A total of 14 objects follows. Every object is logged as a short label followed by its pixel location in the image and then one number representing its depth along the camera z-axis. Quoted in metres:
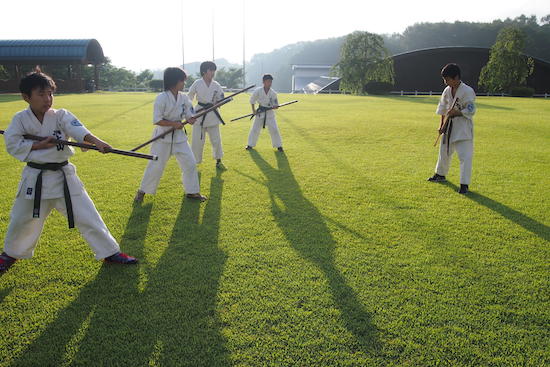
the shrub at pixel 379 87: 39.25
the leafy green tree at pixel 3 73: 35.89
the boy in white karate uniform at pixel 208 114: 6.59
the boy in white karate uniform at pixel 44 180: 2.86
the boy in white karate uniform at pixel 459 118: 5.51
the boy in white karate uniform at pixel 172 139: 4.73
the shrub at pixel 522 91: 36.69
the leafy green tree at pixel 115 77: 52.69
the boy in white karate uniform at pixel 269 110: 8.53
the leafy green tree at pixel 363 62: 39.66
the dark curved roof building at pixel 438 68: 41.88
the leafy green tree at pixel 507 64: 36.34
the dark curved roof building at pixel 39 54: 33.84
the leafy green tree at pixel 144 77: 59.70
